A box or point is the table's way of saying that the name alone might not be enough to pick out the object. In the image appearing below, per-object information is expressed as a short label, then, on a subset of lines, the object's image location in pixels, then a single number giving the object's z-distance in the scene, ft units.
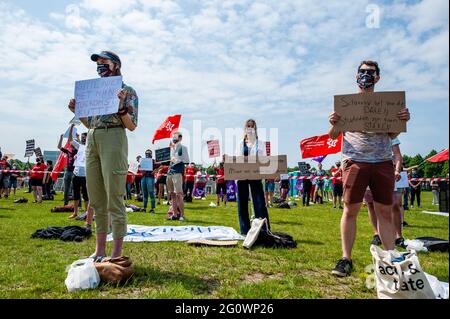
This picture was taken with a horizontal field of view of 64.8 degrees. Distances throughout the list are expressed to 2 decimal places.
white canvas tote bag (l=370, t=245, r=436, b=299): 9.37
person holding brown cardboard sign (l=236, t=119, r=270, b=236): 23.27
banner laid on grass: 21.06
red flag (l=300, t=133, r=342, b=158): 59.04
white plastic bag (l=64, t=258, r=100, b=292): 11.01
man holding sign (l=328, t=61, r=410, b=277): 13.47
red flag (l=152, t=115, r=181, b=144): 56.90
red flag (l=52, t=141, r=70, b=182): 64.64
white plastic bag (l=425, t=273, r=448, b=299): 9.92
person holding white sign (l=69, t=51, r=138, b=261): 13.16
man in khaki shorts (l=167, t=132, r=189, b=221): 31.76
